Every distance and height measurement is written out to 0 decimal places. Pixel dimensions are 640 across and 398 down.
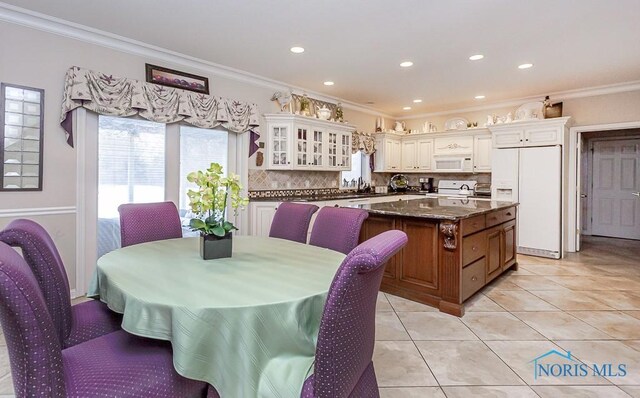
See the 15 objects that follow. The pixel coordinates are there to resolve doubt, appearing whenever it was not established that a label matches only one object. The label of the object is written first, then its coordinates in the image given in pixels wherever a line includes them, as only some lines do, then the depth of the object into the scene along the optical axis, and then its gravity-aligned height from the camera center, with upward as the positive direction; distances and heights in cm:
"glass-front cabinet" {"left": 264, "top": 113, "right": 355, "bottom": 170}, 505 +87
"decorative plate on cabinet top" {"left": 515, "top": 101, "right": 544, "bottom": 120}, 567 +151
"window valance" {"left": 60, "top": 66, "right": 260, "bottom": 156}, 316 +101
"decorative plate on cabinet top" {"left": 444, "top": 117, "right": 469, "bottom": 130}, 677 +154
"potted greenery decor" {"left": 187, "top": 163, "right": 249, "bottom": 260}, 184 -5
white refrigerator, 518 +16
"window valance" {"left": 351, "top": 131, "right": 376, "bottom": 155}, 650 +110
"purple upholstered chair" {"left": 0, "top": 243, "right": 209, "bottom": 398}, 94 -61
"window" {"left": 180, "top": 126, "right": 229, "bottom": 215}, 418 +60
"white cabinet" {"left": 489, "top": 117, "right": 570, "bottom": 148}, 517 +108
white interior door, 666 +26
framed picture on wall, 377 +136
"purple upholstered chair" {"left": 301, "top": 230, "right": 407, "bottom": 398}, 106 -40
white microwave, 648 +71
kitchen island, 305 -47
